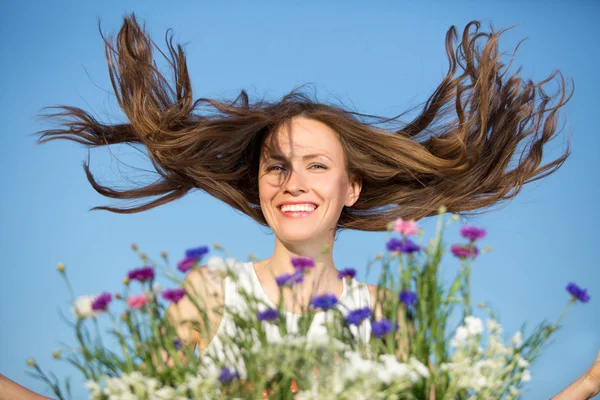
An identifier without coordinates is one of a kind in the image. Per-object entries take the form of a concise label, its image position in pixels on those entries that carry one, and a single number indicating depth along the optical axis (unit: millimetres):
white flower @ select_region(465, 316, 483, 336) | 1974
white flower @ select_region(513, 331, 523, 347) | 2007
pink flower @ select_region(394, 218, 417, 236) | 2023
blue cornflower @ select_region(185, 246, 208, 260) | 1978
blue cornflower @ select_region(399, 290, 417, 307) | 1979
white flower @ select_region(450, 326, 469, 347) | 1981
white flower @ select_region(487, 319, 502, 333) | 2005
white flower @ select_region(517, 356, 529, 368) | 2001
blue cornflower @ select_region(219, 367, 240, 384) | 1796
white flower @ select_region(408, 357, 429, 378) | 1826
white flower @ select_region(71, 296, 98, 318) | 1955
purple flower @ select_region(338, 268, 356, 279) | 2049
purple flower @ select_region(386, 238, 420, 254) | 2001
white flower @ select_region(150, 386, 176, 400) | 1781
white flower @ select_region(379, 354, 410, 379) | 1731
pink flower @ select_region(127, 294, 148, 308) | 1966
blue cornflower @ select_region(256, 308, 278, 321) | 1880
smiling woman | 2523
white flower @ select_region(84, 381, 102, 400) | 1923
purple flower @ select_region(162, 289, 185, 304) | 1955
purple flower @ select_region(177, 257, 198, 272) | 1978
